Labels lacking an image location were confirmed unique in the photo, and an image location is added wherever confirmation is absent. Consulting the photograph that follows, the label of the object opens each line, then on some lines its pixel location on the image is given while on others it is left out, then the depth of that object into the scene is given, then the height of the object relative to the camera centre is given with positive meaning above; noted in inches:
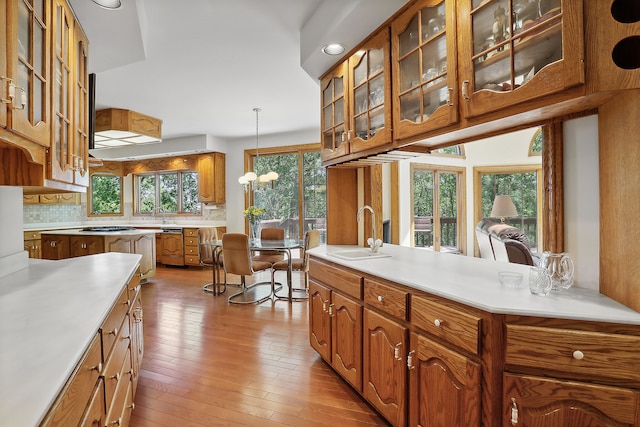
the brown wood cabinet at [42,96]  42.9 +19.7
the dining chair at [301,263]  173.8 -28.5
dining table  167.3 -32.0
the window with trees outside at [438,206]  200.1 +2.5
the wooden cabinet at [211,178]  268.4 +28.5
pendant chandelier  192.4 +19.9
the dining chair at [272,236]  199.8 -15.3
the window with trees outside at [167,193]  290.8 +18.3
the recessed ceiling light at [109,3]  76.0 +49.9
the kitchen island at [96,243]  193.0 -17.7
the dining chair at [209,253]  185.0 -24.9
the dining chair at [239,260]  161.3 -24.2
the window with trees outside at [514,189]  219.6 +14.5
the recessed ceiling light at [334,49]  94.6 +48.2
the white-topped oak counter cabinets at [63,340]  27.7 -14.6
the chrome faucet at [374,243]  100.0 -10.0
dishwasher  262.5 -27.8
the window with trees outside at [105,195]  299.6 +17.4
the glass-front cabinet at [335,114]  100.5 +32.4
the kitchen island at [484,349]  42.3 -21.8
